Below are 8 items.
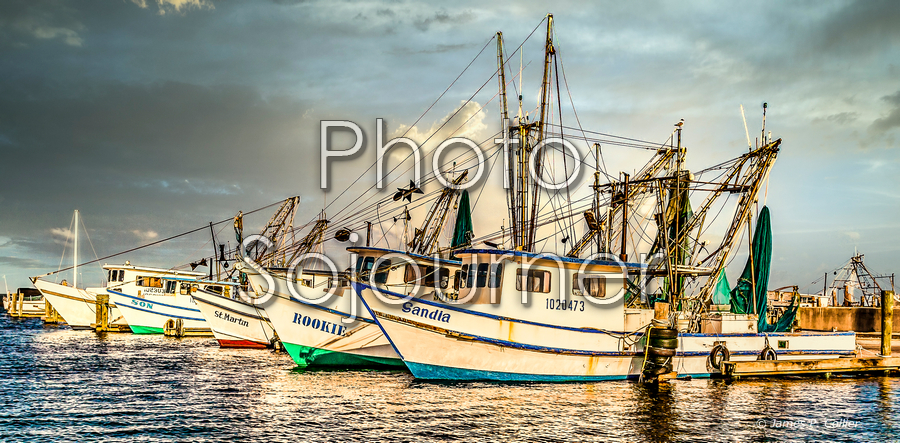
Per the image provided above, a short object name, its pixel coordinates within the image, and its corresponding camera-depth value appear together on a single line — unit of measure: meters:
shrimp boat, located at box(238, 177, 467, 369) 28.64
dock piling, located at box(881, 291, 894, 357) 28.91
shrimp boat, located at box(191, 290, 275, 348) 40.16
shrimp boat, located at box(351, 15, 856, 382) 22.55
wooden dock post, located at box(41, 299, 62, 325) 72.38
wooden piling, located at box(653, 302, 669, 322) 24.00
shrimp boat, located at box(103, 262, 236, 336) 51.03
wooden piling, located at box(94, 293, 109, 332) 52.28
